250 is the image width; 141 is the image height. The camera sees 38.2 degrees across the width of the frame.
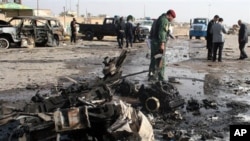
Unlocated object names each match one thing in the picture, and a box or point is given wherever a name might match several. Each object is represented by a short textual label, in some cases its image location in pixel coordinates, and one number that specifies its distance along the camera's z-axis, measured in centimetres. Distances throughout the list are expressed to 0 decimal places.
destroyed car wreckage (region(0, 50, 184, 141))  432
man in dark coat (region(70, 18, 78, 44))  2519
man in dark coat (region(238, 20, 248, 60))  1656
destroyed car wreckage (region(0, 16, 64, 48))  2089
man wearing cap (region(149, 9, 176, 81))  950
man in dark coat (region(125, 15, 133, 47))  2181
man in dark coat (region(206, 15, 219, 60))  1538
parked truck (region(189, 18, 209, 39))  3666
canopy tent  3419
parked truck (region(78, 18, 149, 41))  2964
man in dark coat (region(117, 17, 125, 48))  2217
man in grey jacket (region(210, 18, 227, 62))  1492
